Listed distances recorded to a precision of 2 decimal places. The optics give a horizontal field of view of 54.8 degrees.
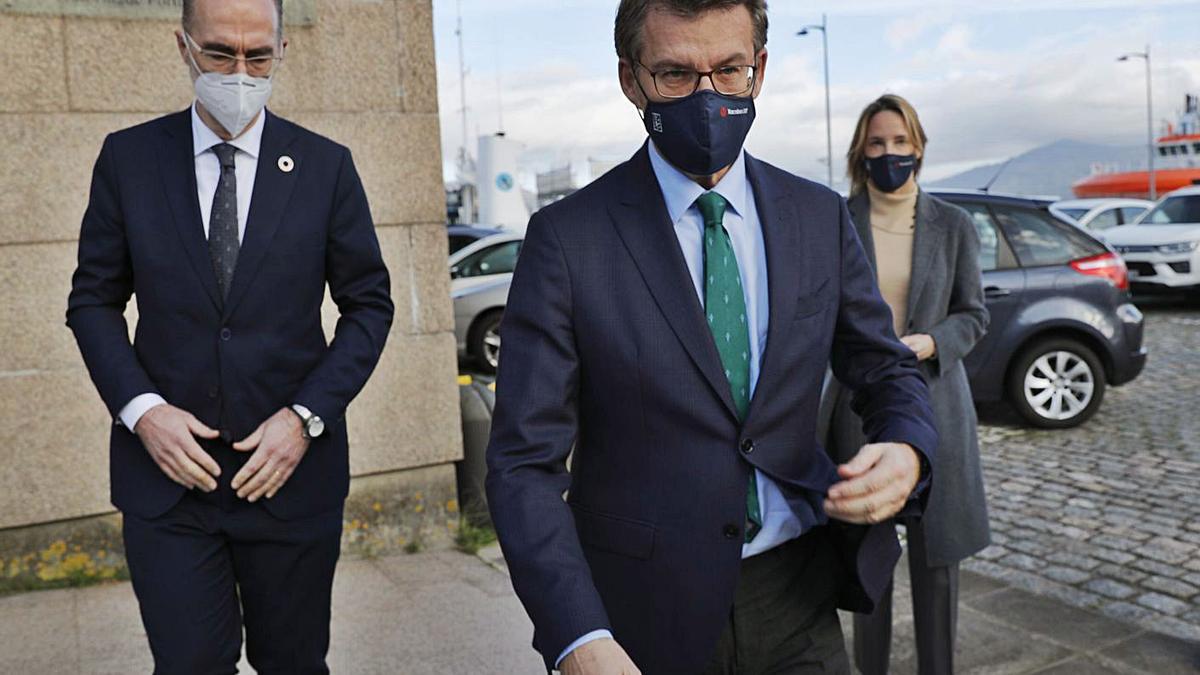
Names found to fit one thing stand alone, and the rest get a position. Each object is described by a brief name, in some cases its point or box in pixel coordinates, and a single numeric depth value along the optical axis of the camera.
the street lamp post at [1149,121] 55.08
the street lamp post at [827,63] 42.81
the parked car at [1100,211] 20.05
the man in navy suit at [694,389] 1.95
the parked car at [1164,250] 15.45
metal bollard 5.62
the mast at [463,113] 52.75
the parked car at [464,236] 15.05
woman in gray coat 3.74
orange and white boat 62.91
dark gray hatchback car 8.52
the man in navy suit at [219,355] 2.63
